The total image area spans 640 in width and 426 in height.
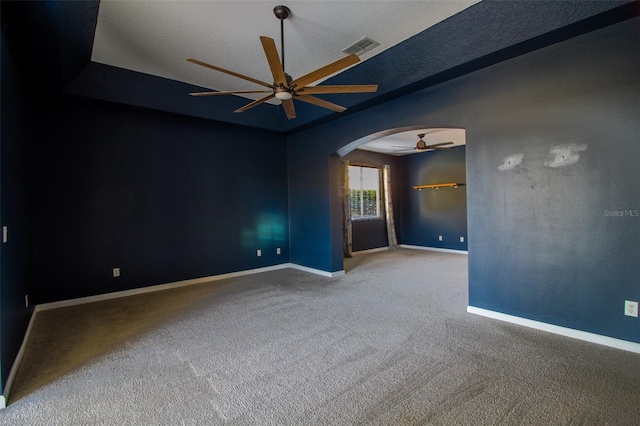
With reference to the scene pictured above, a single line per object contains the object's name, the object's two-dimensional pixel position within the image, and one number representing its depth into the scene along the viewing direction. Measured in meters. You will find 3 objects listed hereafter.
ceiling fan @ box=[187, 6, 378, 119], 2.32
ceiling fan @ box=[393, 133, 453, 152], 6.41
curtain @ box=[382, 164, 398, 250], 8.43
